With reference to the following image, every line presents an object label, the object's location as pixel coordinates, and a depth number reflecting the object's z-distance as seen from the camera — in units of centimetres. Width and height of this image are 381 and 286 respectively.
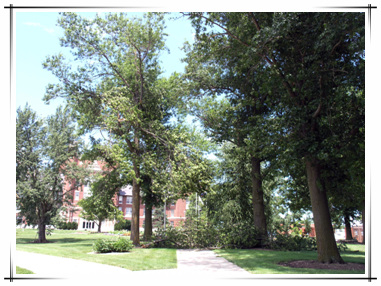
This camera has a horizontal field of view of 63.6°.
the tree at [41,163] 2142
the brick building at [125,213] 4928
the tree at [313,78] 819
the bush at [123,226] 4455
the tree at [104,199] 1834
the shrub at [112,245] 1194
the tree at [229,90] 1053
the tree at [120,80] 1537
